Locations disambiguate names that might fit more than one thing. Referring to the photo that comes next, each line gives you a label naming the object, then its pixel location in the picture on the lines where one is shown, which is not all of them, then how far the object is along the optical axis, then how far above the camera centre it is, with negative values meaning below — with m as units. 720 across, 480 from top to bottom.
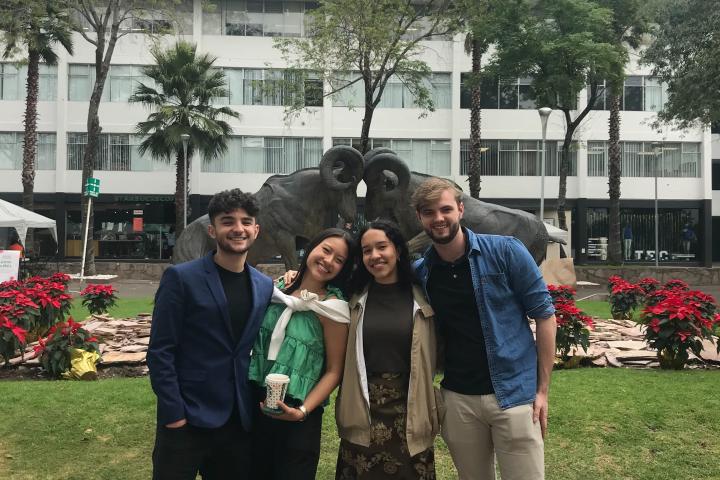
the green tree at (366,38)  18.83 +6.49
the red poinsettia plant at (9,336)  7.19 -1.05
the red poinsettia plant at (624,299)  12.81 -0.97
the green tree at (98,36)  21.53 +7.21
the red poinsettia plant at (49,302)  9.09 -0.84
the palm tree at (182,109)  24.14 +5.48
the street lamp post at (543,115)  18.73 +4.12
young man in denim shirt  2.98 -0.45
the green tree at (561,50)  21.55 +7.05
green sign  17.33 +1.64
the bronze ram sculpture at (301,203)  7.61 +0.57
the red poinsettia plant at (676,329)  7.52 -0.93
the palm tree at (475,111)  24.50 +5.75
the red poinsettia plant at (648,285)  13.84 -0.74
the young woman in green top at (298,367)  2.95 -0.57
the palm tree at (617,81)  23.30 +6.25
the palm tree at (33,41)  20.06 +7.31
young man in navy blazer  2.79 -0.48
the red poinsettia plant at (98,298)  12.25 -1.03
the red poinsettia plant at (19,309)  7.82 -0.81
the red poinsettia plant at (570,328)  7.77 -0.97
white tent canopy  16.13 +0.70
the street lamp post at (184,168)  23.44 +3.04
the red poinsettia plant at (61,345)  7.34 -1.19
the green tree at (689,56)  15.77 +5.54
